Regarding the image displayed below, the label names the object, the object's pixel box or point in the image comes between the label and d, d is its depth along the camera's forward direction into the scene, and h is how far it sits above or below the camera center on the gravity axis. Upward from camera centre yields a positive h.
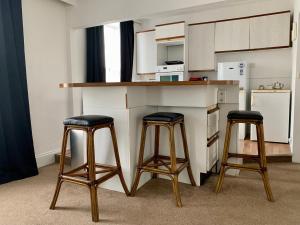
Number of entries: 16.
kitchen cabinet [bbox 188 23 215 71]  4.61 +0.78
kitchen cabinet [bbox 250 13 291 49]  3.99 +0.95
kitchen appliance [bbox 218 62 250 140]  4.23 +0.19
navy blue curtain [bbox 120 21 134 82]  4.82 +0.77
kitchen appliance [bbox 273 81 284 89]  4.26 +0.00
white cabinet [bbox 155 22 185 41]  4.59 +1.11
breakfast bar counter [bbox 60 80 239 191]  2.21 -0.27
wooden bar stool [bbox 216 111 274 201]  2.11 -0.54
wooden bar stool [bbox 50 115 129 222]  1.82 -0.58
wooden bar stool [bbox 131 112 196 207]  2.02 -0.70
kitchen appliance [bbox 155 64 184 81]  4.67 +0.28
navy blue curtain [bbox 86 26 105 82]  3.83 +0.56
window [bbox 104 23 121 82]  4.61 +0.71
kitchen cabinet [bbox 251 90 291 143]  3.86 -0.42
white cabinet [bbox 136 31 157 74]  5.10 +0.76
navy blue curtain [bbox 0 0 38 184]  2.60 -0.16
